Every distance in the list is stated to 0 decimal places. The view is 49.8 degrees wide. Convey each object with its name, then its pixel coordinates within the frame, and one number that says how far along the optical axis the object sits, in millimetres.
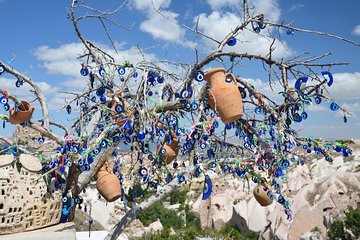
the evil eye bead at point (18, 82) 4518
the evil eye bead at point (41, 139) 4362
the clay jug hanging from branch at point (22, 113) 3771
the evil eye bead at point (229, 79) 3476
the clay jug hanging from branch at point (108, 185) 4105
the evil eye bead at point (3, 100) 3765
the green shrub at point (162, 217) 20547
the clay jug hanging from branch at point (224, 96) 3301
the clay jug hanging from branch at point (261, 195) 4504
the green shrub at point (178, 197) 28984
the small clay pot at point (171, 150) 4246
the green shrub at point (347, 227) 10638
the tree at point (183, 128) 3721
